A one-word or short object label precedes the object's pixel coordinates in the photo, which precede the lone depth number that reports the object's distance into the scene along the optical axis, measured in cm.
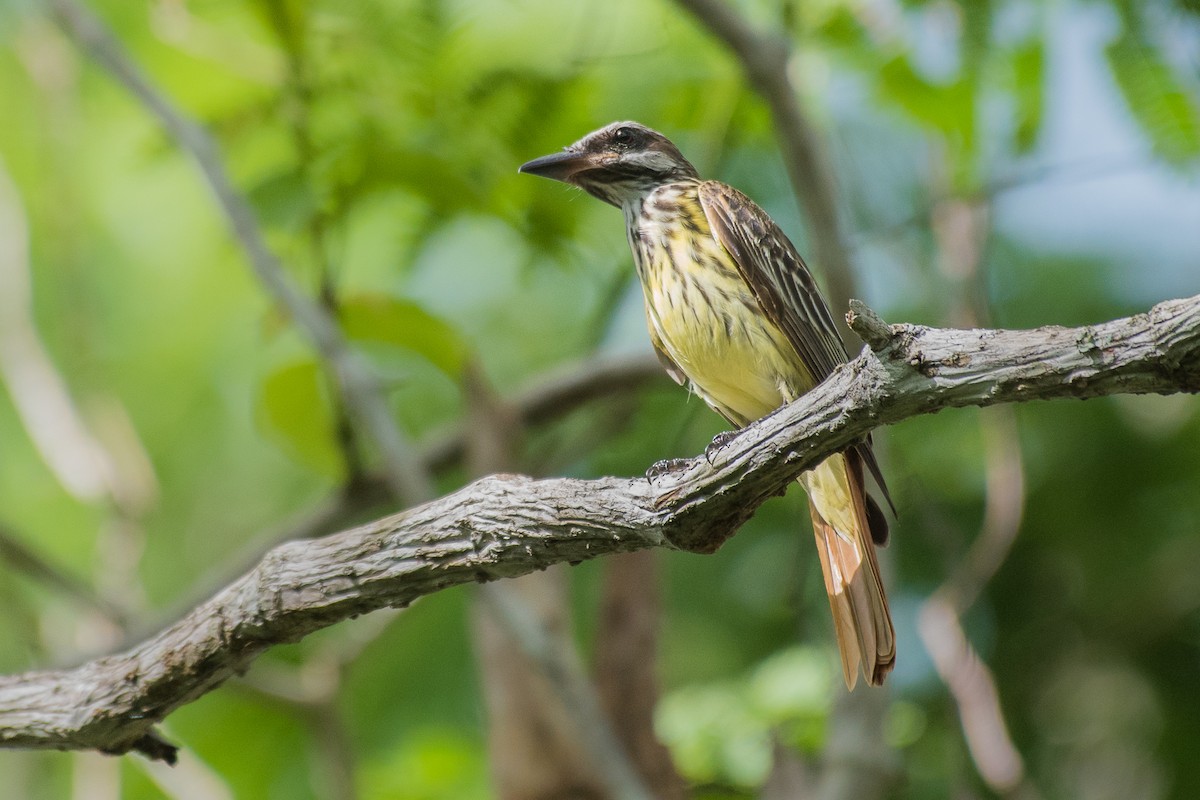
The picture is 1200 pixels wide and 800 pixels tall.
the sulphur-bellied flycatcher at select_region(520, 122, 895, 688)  777
